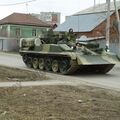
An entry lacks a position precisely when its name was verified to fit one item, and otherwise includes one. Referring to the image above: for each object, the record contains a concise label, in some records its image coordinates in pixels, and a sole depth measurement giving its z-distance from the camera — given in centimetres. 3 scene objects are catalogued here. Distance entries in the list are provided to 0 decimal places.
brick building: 3378
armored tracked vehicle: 1457
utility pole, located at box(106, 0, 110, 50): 2156
